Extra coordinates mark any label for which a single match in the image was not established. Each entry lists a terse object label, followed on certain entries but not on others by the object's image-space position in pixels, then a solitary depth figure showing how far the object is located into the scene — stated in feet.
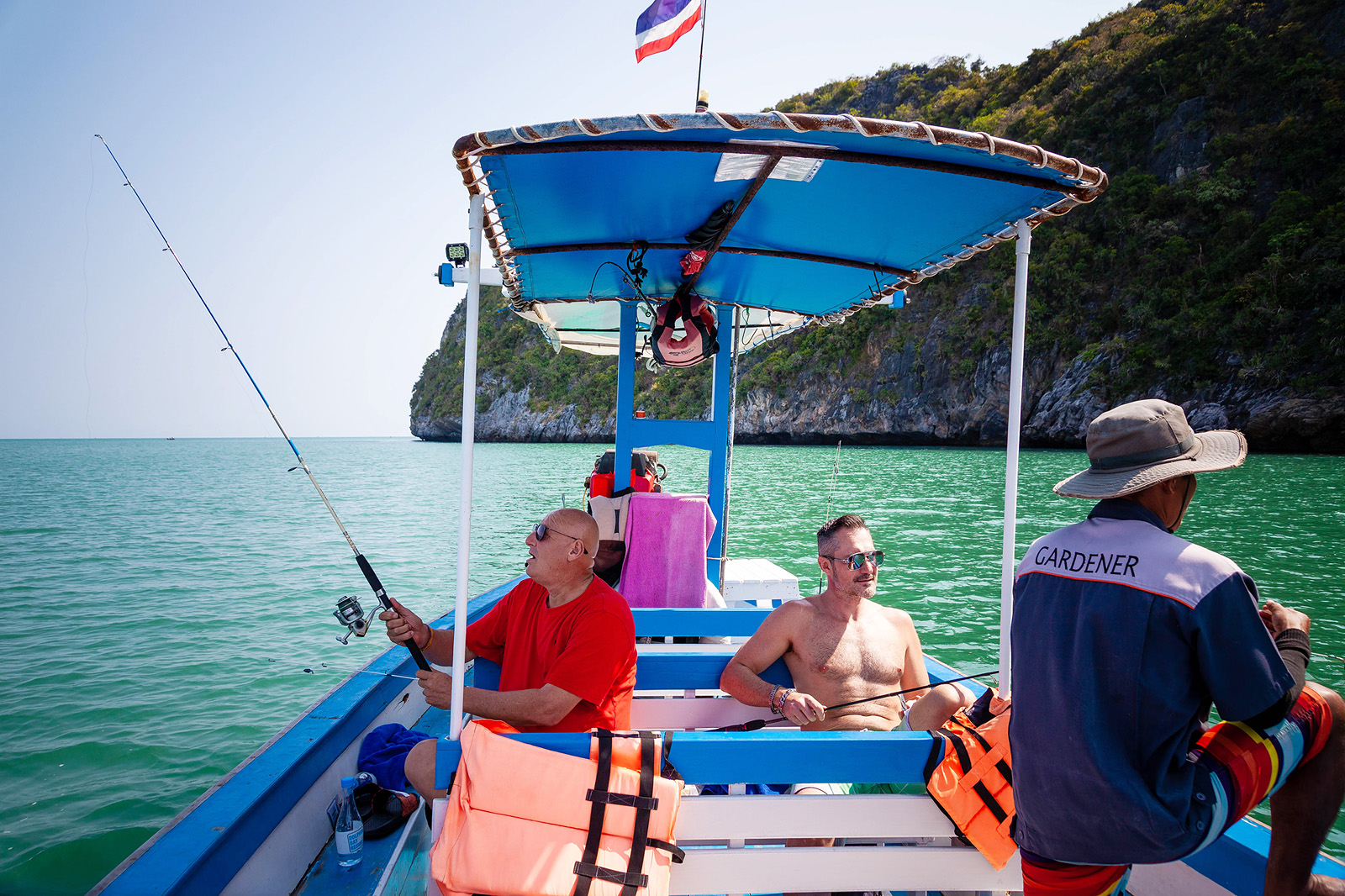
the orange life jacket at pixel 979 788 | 5.98
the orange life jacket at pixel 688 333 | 14.69
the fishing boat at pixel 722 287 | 6.00
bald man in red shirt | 6.88
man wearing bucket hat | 4.18
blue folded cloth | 10.09
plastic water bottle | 9.11
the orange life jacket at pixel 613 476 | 17.37
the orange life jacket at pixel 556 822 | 5.39
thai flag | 9.78
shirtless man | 8.86
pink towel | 14.30
